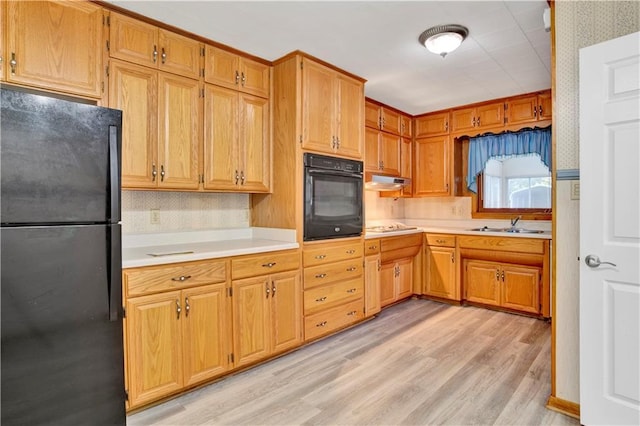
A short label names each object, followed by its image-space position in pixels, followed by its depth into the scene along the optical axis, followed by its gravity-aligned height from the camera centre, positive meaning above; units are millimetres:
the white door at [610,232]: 1657 -107
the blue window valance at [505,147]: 3955 +777
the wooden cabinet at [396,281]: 3909 -830
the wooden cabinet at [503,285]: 3652 -830
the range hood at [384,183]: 3932 +344
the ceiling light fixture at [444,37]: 2395 +1242
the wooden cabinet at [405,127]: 4562 +1141
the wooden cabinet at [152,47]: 2197 +1134
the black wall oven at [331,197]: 2924 +131
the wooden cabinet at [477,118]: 4078 +1146
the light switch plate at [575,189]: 1957 +121
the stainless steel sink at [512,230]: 3883 -234
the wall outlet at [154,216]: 2639 -30
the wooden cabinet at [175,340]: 1982 -798
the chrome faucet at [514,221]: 4148 -123
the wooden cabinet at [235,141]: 2639 +576
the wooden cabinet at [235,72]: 2635 +1139
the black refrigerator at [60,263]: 1485 -234
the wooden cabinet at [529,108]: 3762 +1158
